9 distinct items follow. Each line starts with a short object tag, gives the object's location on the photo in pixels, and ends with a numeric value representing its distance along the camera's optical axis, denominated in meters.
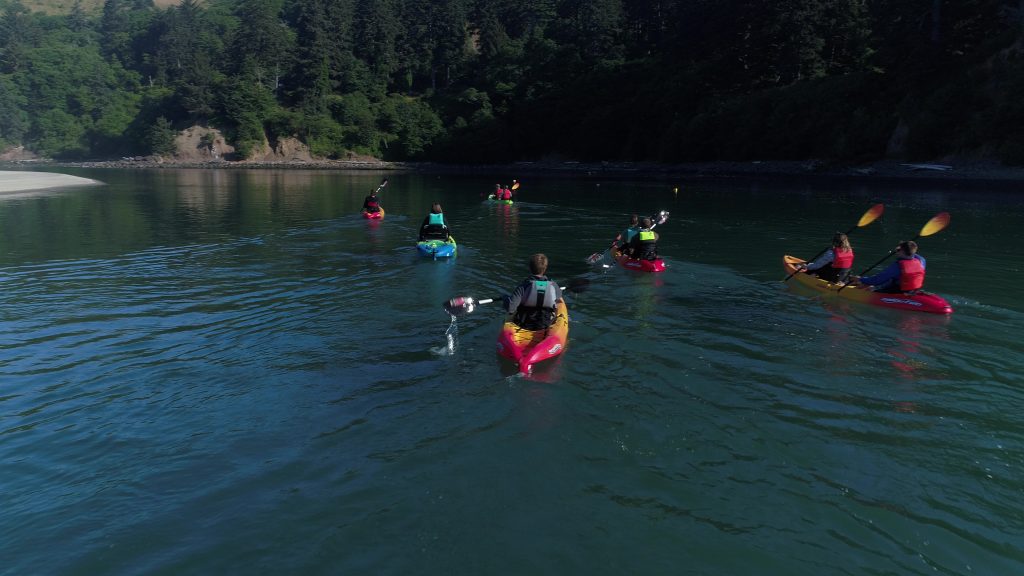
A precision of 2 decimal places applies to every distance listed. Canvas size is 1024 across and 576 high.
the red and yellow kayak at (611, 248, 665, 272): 18.08
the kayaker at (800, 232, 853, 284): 15.15
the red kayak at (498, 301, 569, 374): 10.26
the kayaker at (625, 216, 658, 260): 17.92
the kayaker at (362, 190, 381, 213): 31.17
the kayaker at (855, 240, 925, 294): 13.52
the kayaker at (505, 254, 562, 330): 10.87
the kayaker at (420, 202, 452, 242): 21.27
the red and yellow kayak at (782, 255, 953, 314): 13.38
